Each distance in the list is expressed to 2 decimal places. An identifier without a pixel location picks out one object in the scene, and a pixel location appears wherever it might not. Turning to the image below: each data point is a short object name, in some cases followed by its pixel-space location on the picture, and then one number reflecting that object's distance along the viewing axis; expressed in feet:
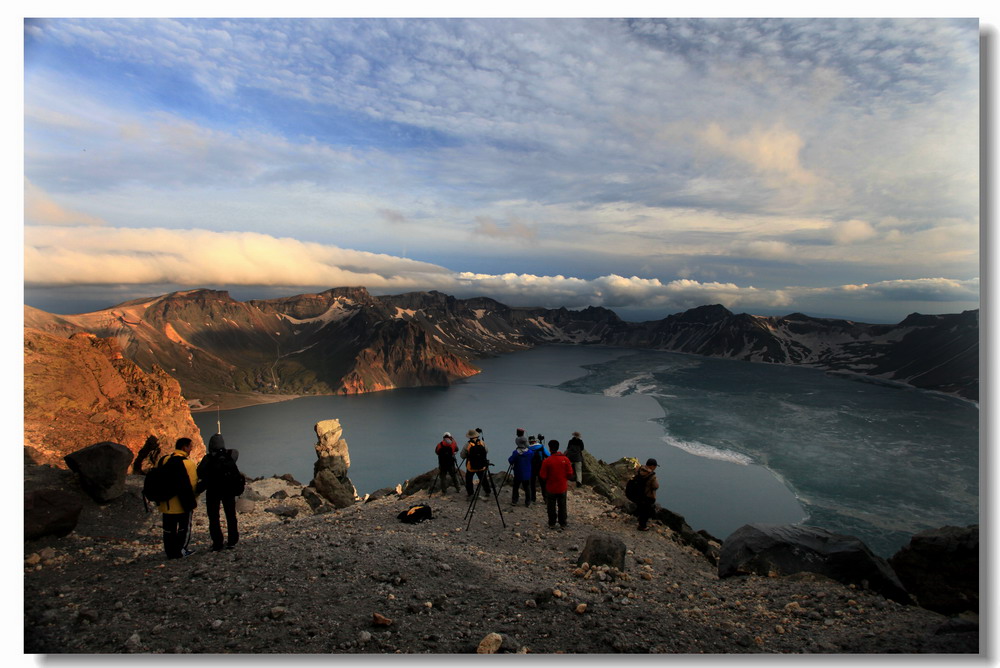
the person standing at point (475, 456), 24.79
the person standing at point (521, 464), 24.38
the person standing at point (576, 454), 29.68
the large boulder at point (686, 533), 24.40
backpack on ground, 22.76
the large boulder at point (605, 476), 31.83
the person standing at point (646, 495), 24.00
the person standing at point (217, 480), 15.65
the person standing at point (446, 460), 26.53
